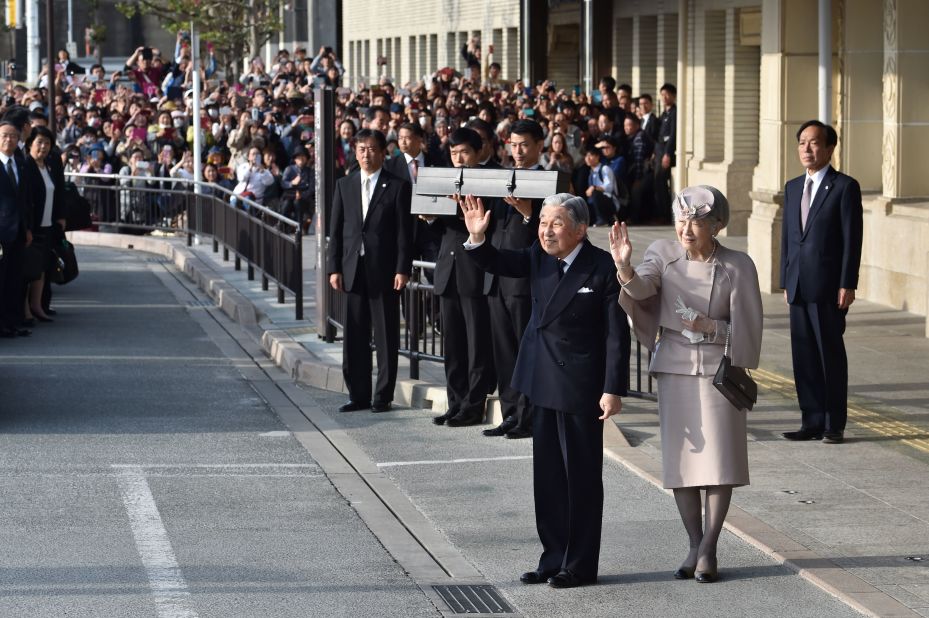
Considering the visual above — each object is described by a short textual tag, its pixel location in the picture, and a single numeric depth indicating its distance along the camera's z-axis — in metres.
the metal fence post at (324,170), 15.27
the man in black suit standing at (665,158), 26.27
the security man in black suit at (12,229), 16.02
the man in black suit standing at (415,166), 13.01
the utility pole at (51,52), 33.23
